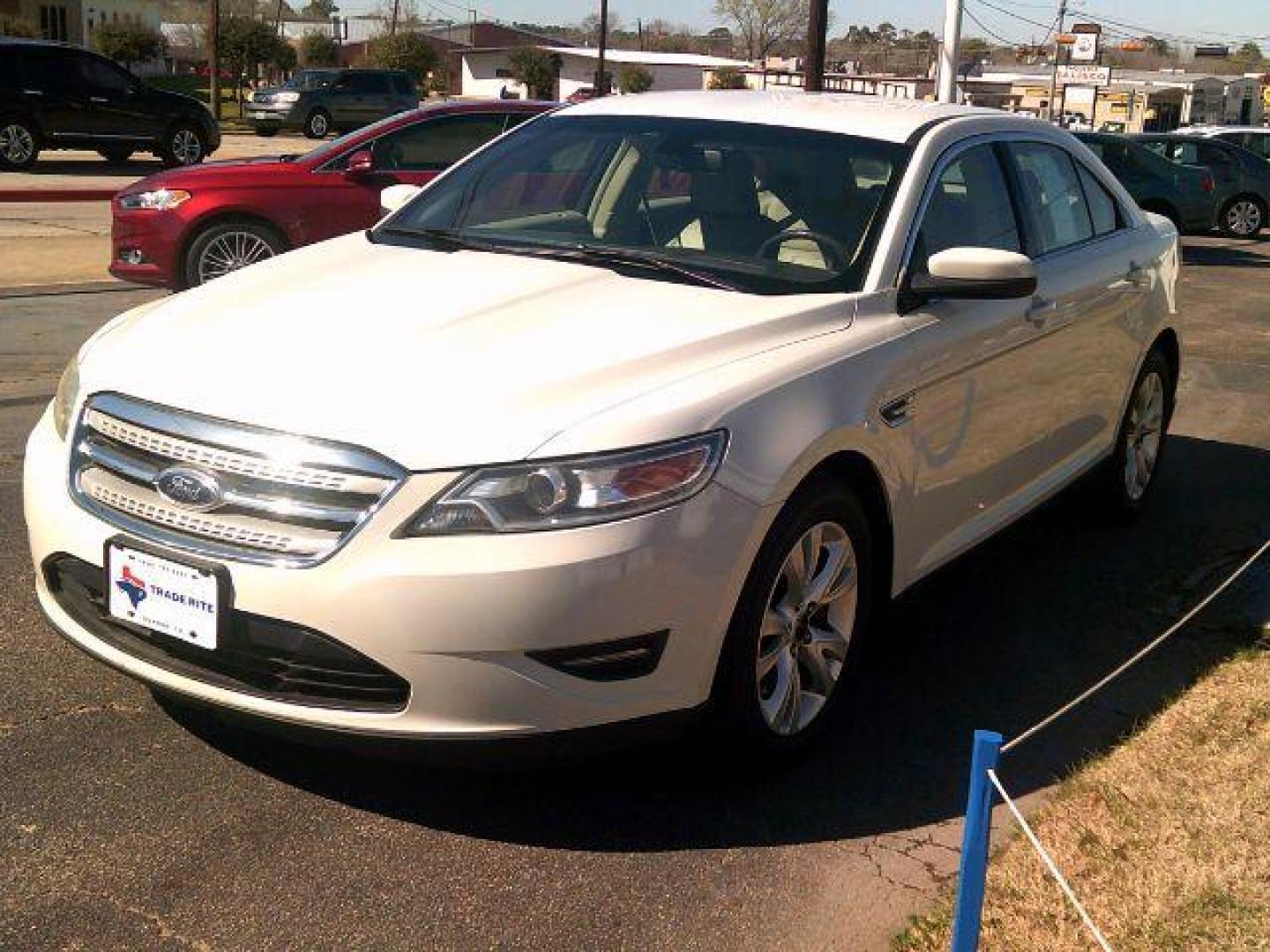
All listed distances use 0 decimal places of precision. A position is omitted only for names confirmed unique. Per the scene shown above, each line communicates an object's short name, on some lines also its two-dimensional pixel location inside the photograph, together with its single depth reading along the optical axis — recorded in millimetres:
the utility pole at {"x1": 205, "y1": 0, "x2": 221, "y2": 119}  38781
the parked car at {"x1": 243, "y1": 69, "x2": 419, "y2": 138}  36438
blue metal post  2299
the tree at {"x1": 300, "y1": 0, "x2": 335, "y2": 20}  138275
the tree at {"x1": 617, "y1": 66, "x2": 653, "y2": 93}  75238
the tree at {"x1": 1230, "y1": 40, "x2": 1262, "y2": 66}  165000
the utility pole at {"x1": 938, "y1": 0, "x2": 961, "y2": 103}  19938
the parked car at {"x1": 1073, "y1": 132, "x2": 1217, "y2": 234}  19297
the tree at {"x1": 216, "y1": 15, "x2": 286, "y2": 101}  56625
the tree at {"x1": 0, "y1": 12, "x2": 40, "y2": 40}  48750
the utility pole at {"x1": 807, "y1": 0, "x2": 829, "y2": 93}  18734
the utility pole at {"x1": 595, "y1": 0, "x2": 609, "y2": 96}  62406
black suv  21844
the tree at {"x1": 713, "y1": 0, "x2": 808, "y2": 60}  108375
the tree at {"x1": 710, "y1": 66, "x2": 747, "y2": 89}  70312
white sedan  3006
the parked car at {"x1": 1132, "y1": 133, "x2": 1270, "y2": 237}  20938
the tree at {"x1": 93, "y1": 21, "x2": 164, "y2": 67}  54562
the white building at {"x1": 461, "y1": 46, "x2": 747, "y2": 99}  88062
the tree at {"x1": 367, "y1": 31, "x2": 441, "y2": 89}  65938
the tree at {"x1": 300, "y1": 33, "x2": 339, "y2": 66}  66812
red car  9773
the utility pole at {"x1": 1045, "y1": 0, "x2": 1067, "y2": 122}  56712
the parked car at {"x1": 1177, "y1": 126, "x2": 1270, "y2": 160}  24562
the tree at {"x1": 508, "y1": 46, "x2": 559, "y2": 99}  70406
